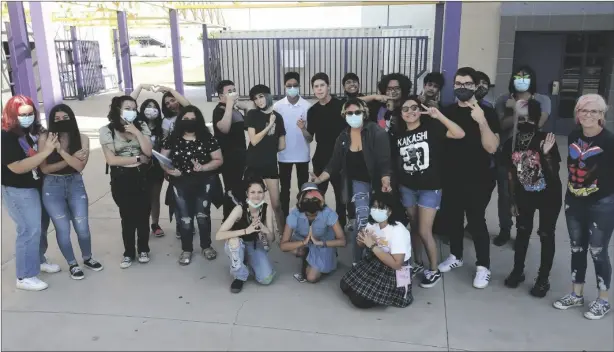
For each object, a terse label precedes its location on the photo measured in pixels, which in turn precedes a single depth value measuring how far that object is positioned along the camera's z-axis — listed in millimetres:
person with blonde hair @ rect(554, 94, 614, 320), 3201
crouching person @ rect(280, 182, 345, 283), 3965
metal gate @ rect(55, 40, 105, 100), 15344
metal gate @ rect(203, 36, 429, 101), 15781
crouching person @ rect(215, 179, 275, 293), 3926
